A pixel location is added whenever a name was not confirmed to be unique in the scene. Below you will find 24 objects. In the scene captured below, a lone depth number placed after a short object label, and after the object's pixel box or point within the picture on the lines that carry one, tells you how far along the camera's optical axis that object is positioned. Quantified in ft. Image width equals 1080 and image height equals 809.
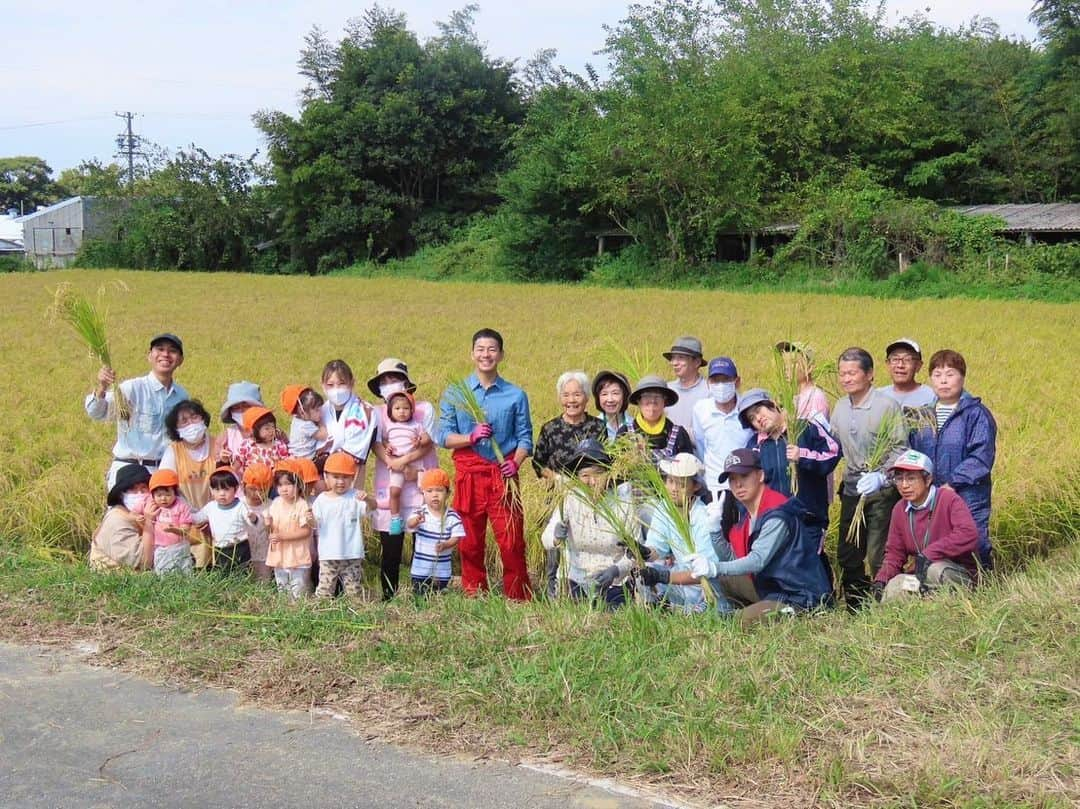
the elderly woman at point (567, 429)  18.76
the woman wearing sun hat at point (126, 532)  18.93
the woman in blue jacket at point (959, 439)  18.11
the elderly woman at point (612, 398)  18.93
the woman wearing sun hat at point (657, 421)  18.66
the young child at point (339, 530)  18.13
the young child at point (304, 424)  20.98
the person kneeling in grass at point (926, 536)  16.72
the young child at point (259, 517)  19.04
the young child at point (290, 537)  18.24
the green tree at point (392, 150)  145.59
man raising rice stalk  20.68
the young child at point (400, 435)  19.95
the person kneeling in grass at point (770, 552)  15.57
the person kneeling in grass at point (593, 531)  16.78
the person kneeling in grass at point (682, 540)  16.05
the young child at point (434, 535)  18.99
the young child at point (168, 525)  18.79
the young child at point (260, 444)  19.94
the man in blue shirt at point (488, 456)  19.71
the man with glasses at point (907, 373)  19.84
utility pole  195.93
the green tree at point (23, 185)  263.29
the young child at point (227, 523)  18.86
